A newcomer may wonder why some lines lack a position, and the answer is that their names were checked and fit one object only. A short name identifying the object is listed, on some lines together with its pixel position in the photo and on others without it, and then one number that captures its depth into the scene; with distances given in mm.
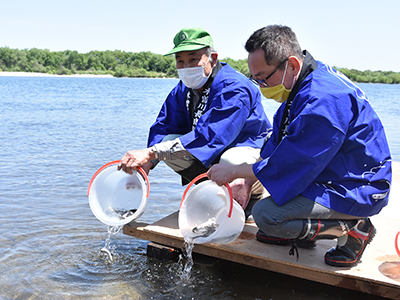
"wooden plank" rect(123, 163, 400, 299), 2490
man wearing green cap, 3266
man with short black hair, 2396
